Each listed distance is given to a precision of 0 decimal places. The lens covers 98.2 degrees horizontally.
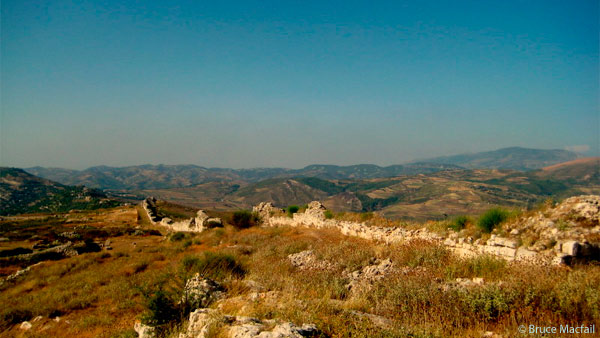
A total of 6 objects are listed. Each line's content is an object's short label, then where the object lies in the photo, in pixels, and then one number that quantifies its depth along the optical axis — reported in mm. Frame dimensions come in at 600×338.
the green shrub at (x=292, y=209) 27867
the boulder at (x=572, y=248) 6895
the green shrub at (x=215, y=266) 8076
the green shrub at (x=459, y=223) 11648
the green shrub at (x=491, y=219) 10227
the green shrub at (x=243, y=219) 26645
